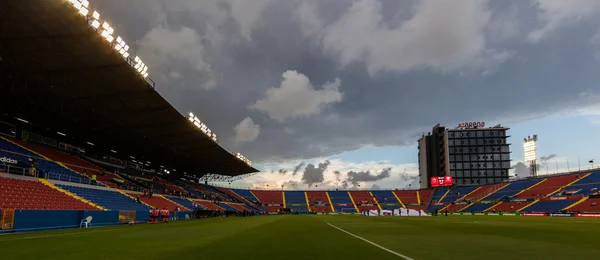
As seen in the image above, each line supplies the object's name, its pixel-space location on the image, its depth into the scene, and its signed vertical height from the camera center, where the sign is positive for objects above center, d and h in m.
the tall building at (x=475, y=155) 121.81 +9.70
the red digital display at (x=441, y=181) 115.32 +1.19
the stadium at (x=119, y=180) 11.81 +0.38
